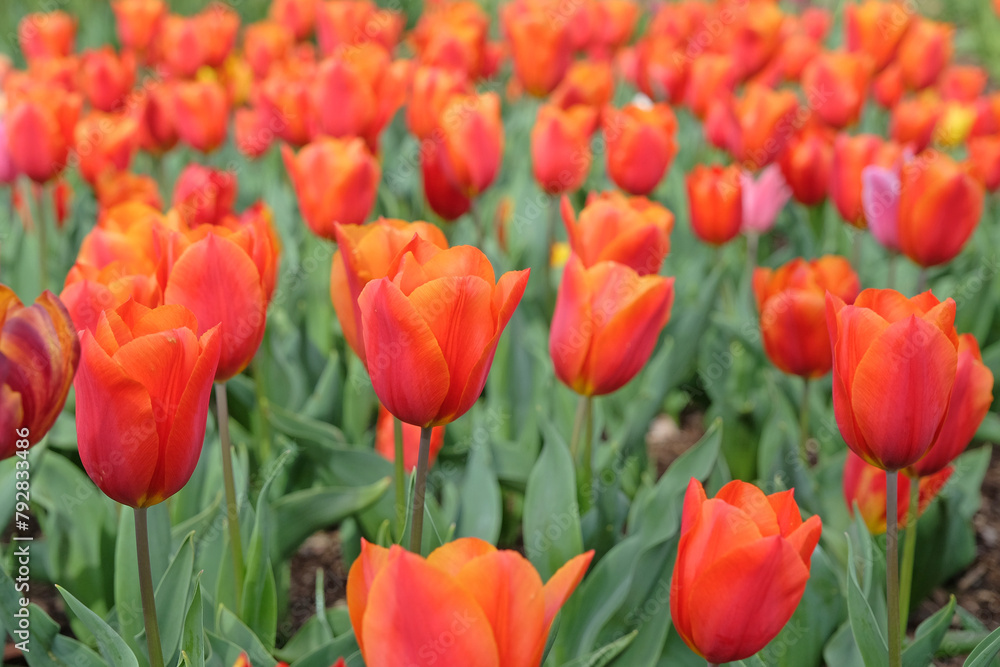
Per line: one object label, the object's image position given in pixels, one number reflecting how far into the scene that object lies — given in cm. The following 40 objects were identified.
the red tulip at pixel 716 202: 146
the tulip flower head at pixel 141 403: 95
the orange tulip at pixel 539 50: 261
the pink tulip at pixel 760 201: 167
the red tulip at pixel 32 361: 91
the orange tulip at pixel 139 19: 314
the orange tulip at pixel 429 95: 176
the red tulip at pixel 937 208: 125
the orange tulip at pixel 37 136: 147
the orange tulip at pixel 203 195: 131
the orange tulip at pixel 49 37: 297
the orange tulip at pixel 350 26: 310
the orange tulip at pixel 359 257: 104
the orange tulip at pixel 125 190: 148
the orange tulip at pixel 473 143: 144
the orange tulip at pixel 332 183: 129
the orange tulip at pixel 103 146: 169
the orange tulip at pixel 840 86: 252
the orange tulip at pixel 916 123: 188
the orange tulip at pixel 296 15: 349
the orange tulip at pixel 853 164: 148
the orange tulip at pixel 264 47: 300
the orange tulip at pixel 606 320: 109
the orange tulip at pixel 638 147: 154
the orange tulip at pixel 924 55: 297
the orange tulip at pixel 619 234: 117
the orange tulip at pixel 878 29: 299
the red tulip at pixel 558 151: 152
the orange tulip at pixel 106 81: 258
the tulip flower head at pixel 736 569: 95
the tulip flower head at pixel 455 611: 90
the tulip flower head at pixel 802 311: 119
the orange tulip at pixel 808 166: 165
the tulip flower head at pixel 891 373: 98
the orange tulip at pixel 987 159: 171
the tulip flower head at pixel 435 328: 97
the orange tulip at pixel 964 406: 104
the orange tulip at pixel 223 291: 103
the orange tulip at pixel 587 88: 245
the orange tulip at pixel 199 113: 186
